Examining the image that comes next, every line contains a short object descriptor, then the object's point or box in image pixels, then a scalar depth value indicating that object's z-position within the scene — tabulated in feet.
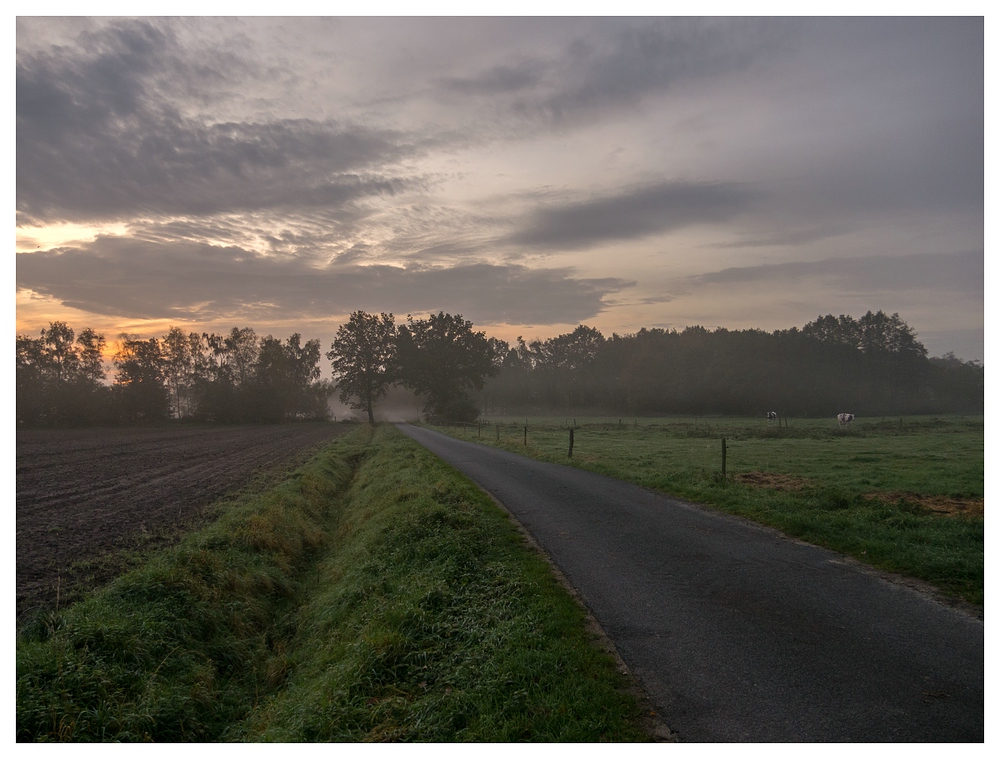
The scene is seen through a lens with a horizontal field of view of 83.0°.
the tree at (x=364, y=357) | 319.88
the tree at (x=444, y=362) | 320.50
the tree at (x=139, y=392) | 281.54
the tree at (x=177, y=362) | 396.14
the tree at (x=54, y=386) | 243.40
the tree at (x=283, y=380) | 338.75
